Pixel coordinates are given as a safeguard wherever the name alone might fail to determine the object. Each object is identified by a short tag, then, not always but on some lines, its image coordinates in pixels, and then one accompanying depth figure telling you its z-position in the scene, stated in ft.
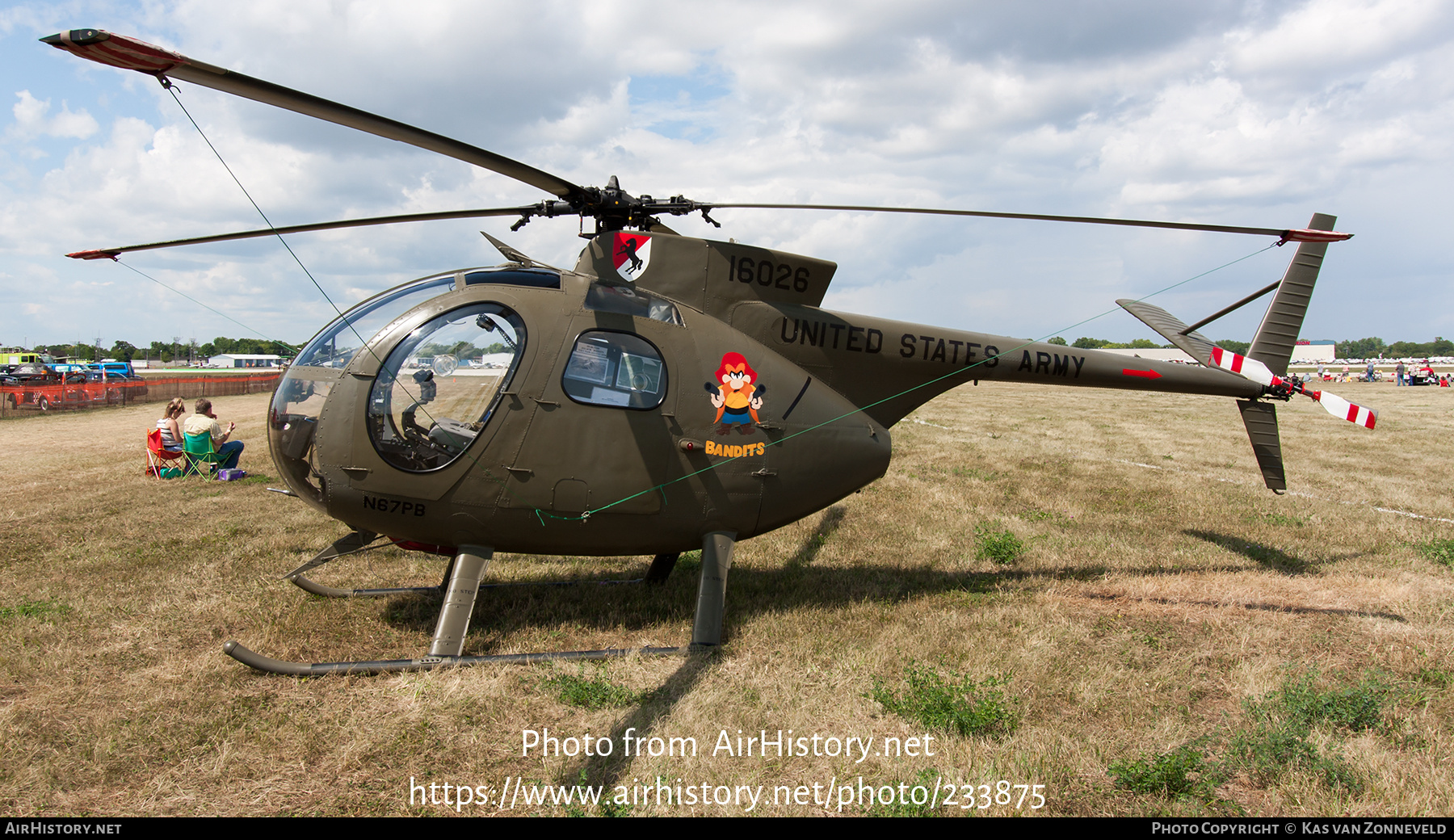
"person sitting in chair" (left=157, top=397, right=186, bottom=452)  44.73
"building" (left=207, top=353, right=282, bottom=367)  263.33
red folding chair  44.14
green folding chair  44.98
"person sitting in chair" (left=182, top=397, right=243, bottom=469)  45.52
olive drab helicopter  19.51
